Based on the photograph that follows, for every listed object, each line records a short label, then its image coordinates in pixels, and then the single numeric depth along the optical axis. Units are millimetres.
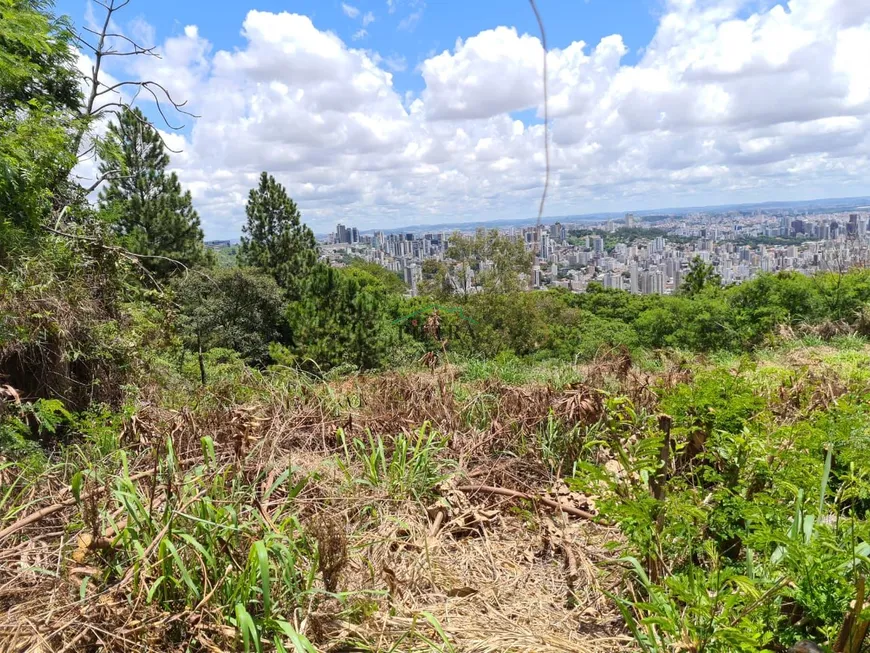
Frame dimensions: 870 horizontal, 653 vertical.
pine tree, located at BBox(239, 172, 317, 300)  24156
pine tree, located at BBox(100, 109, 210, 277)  20641
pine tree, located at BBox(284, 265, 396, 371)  15000
